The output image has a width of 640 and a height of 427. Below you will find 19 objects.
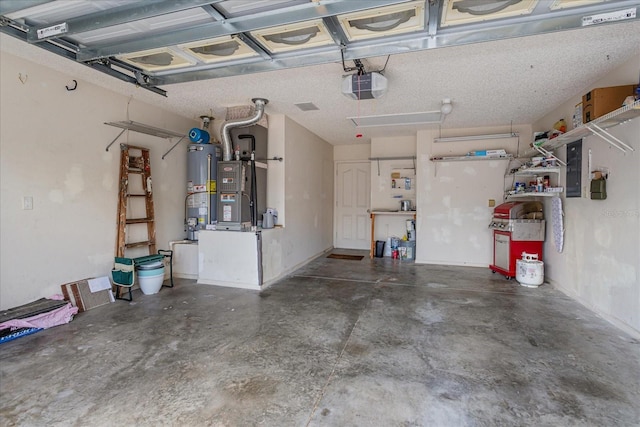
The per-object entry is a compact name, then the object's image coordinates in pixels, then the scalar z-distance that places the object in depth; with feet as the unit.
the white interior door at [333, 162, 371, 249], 26.02
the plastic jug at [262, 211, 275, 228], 16.52
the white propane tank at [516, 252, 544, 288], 14.80
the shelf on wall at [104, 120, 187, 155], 12.84
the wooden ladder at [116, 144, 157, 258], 13.73
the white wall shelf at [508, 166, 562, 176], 14.28
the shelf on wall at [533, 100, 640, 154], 8.83
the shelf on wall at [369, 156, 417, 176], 22.48
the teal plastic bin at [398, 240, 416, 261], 21.80
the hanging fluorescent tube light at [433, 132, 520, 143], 18.53
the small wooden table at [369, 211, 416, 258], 21.61
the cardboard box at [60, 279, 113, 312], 11.59
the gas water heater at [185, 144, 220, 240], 16.62
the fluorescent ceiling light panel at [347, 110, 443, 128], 16.42
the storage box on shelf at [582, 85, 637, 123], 9.94
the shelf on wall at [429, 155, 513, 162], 18.83
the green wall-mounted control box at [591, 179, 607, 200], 10.80
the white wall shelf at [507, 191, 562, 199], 14.02
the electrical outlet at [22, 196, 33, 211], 10.64
